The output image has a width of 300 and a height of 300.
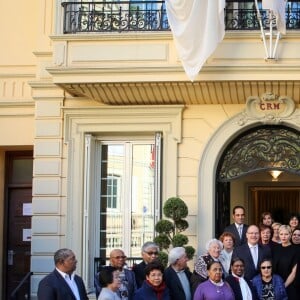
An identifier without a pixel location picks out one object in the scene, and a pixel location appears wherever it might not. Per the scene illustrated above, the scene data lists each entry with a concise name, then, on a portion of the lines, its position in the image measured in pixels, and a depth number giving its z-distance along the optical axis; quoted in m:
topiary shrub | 12.10
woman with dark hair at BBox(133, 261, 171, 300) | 8.75
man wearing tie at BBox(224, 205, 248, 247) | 11.34
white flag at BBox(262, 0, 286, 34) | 11.87
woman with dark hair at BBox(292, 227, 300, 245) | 10.69
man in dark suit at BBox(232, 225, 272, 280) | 10.26
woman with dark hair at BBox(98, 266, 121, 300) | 8.27
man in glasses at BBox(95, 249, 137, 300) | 8.93
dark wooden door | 15.15
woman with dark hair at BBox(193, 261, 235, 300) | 8.74
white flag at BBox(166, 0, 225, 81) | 12.02
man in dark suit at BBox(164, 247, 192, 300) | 9.30
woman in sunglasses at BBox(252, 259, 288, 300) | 9.53
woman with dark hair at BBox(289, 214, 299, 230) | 11.38
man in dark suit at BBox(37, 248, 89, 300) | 8.27
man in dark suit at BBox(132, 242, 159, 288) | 9.66
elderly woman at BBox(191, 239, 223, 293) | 9.26
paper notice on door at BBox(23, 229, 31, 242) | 15.16
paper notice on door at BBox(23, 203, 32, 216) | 15.23
